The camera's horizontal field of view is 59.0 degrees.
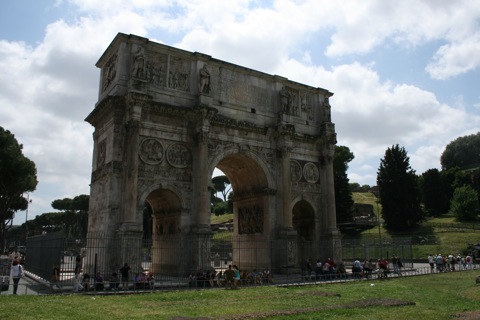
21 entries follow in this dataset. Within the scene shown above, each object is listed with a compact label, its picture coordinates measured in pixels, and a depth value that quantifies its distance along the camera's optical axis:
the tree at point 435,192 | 64.12
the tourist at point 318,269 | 23.12
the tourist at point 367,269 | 23.54
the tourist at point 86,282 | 16.37
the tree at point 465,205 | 55.78
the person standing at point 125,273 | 17.67
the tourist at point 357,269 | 23.50
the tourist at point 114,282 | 16.91
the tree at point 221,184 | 103.50
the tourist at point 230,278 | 18.75
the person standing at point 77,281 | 16.27
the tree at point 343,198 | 51.47
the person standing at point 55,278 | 16.87
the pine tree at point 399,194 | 50.25
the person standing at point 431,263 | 27.17
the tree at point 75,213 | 76.25
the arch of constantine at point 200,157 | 20.81
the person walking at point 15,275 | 15.63
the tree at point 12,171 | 34.53
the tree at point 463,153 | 92.06
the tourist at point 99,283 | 16.68
